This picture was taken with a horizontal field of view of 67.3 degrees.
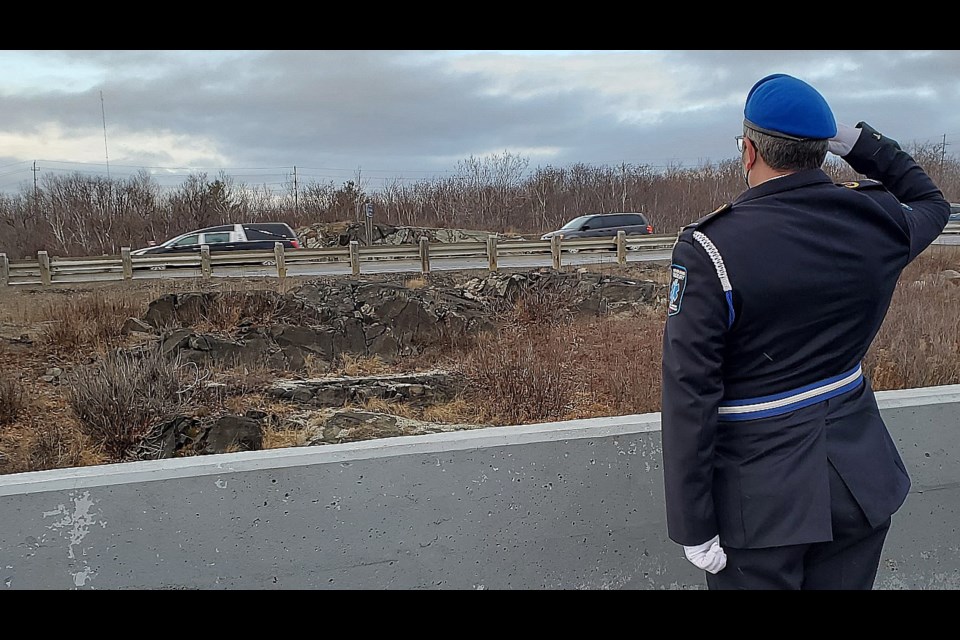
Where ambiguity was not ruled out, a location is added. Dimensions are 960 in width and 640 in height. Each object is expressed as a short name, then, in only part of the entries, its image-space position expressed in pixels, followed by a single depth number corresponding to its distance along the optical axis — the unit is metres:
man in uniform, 1.70
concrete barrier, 2.38
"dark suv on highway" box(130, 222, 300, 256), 20.70
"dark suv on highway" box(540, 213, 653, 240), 25.06
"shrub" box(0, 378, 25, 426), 7.88
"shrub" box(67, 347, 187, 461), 7.04
